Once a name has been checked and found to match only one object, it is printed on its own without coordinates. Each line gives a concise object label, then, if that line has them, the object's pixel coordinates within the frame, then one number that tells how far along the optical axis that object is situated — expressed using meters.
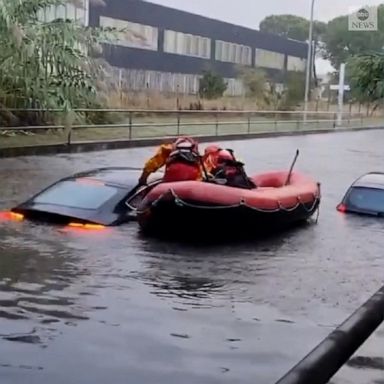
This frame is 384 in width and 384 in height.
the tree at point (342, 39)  45.16
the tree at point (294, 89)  54.20
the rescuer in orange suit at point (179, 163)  12.46
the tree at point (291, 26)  76.62
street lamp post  48.59
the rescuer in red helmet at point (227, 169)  12.80
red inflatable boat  11.62
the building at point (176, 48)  48.81
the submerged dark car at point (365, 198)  14.97
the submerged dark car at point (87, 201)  12.34
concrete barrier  23.59
